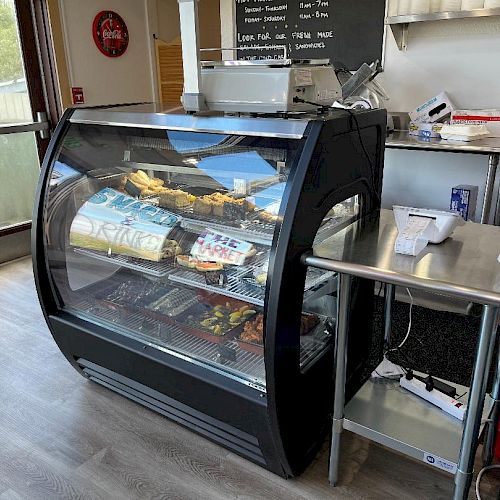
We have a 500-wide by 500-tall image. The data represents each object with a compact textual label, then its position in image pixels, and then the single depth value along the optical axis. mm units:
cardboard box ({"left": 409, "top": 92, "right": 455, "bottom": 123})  3184
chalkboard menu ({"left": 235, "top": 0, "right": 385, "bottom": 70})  3404
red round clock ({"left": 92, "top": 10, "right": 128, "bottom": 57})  4133
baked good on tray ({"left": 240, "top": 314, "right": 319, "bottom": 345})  1718
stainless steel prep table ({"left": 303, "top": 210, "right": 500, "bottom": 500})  1229
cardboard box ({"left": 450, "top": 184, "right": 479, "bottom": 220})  2824
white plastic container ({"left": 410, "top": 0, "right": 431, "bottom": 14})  2969
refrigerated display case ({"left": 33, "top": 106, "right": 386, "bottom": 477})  1428
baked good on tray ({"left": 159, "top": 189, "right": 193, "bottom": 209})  1857
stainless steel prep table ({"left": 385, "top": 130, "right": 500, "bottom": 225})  2643
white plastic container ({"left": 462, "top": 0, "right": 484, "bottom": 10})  2818
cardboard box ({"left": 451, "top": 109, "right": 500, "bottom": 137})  2967
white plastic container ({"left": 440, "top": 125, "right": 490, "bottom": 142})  2859
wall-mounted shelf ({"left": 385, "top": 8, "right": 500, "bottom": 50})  2811
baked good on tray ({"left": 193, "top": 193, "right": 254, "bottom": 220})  1691
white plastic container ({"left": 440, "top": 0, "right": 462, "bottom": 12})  2896
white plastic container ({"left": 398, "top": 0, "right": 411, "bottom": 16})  3027
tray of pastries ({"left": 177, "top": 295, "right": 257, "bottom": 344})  1824
